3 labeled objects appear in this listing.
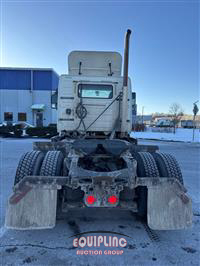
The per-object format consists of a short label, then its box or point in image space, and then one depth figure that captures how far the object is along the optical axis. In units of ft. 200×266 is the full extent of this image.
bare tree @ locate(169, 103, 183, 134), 119.92
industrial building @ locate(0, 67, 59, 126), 74.74
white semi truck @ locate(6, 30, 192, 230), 5.82
